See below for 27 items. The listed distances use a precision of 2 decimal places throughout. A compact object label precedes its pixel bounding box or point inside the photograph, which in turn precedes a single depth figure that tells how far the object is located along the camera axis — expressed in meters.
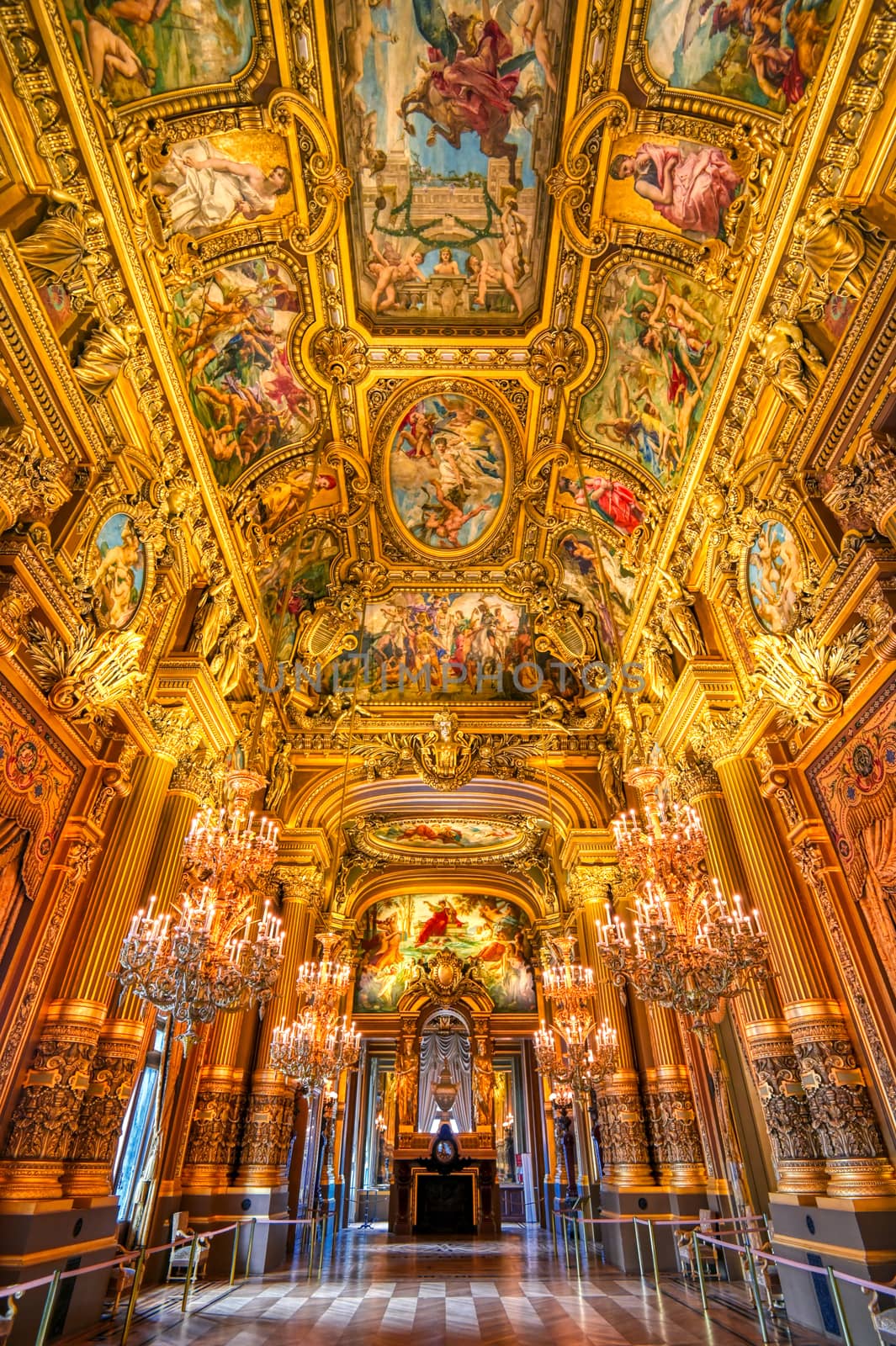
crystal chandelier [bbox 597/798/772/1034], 6.40
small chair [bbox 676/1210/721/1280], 9.46
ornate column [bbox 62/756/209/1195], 7.07
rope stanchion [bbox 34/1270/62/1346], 4.15
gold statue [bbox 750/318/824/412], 7.11
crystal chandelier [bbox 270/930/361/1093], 10.80
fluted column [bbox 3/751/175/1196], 6.42
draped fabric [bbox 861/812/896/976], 6.32
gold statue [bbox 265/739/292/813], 14.32
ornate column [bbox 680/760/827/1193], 6.86
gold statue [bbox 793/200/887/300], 6.20
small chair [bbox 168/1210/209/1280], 9.61
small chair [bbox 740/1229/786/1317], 7.20
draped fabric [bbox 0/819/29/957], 6.45
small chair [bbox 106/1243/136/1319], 7.28
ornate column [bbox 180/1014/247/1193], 10.95
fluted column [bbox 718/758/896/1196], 6.27
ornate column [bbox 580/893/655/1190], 11.48
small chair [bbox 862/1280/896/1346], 4.55
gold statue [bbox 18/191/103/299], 6.26
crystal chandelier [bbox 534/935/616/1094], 11.79
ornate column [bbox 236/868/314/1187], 11.41
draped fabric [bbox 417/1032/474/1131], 24.20
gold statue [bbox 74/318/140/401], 7.10
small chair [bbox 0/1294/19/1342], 4.39
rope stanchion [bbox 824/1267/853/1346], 4.30
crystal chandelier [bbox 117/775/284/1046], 6.52
